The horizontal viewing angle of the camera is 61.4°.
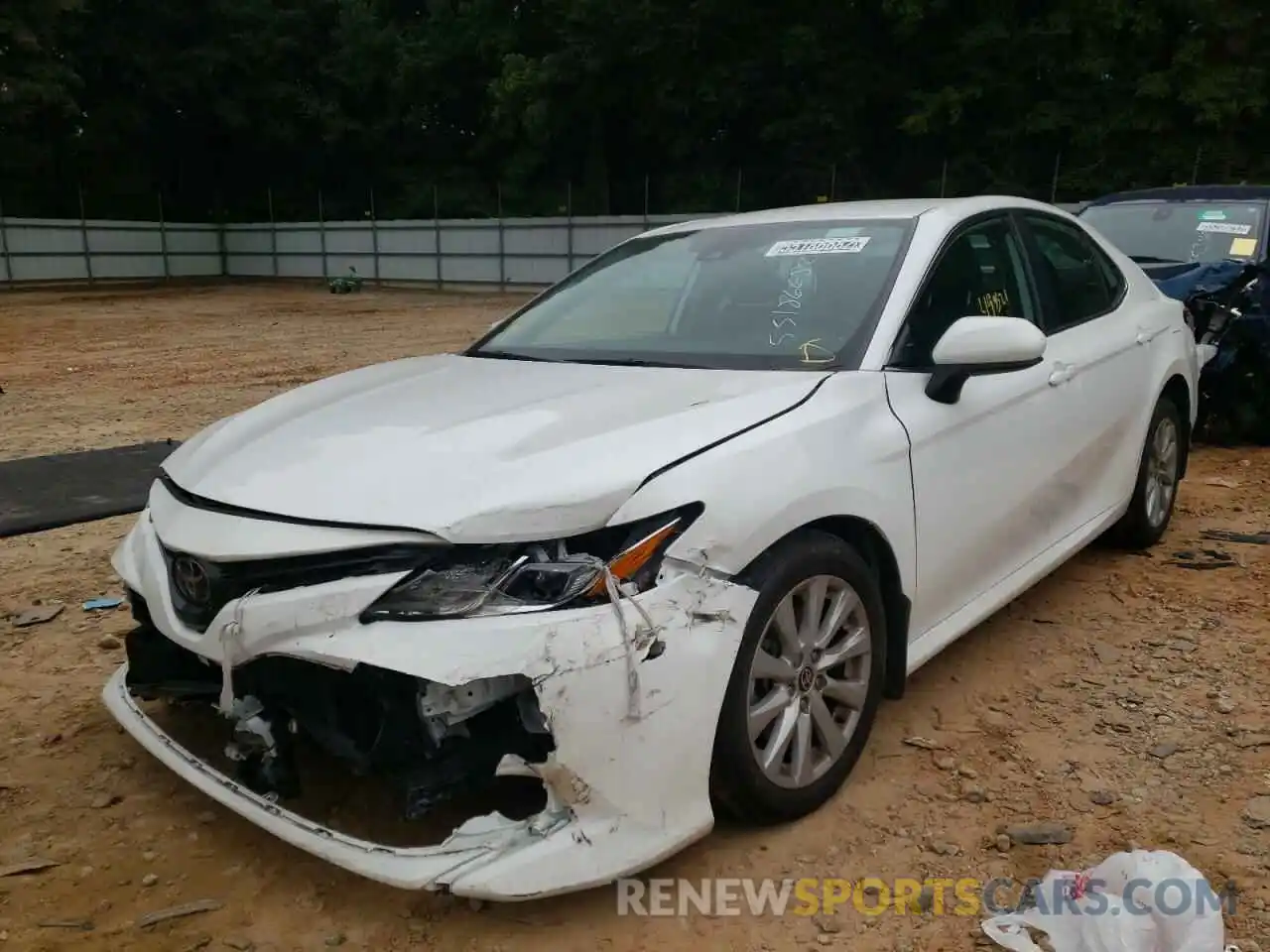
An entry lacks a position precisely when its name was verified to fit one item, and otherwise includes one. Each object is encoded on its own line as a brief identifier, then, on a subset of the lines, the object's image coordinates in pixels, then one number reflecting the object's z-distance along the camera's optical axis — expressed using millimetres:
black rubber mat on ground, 5379
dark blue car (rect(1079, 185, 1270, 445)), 6324
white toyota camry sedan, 2088
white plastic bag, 2053
